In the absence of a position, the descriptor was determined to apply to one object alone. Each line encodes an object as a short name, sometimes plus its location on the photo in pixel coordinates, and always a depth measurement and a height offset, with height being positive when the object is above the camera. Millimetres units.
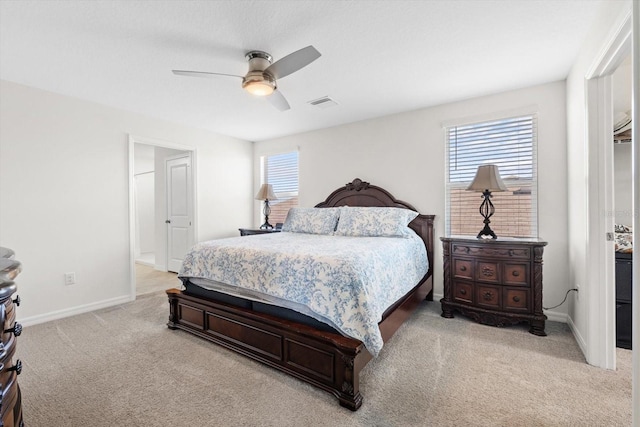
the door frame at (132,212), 3820 +35
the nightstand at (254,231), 4502 -261
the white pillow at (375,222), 3338 -102
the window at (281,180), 5082 +625
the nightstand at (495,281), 2693 -670
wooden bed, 1762 -916
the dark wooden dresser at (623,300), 2373 -726
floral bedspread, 1837 -451
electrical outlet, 3281 -716
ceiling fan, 2066 +1089
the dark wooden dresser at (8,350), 776 -389
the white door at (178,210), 4988 +80
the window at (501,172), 3182 +465
